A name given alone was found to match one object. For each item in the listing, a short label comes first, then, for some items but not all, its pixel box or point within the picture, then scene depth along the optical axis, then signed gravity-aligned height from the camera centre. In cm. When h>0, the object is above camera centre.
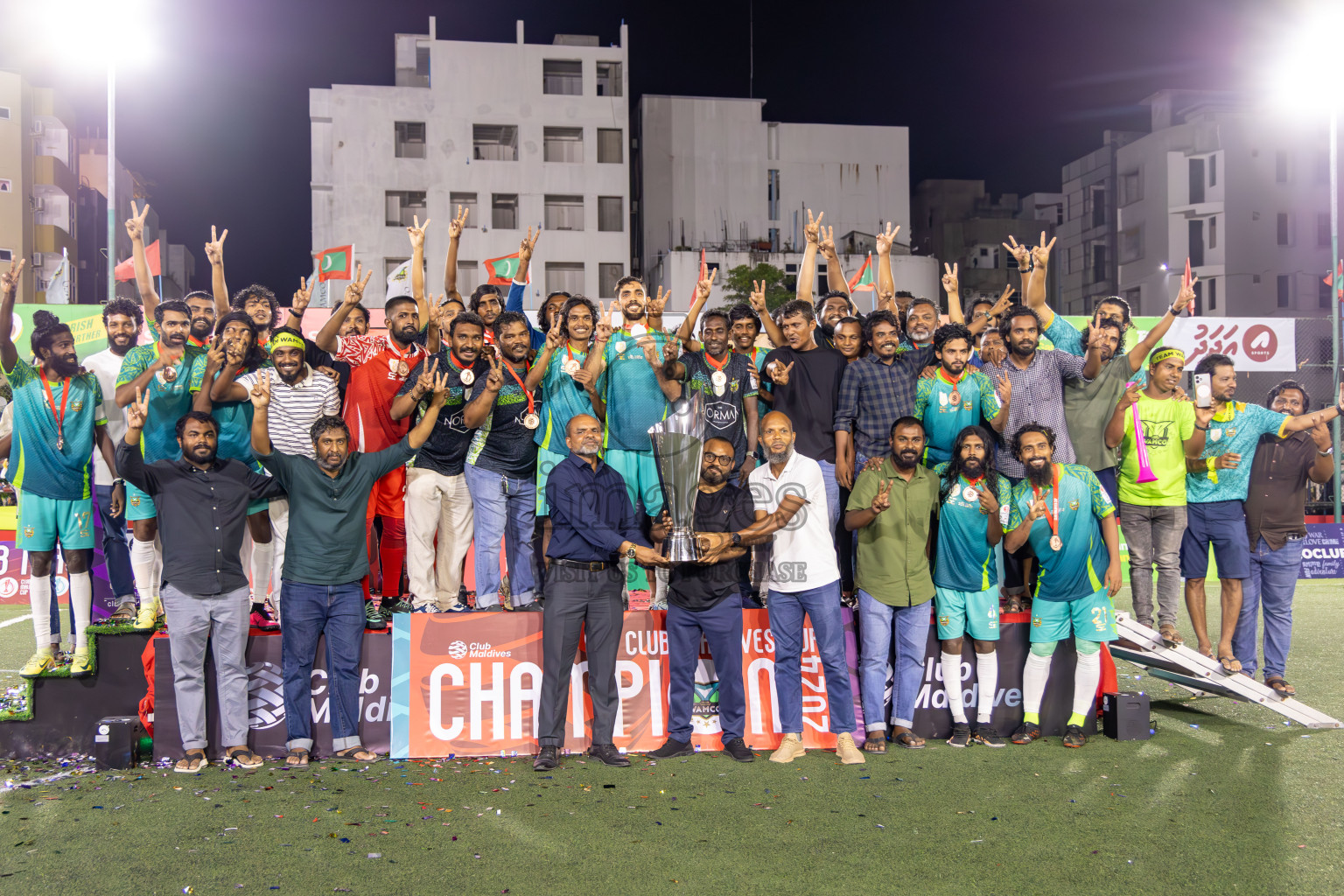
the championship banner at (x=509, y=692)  654 -162
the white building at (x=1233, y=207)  4191 +1031
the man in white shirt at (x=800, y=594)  635 -93
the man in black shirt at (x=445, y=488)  686 -24
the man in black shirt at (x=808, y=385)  719 +47
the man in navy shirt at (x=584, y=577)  623 -80
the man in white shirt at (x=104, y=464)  717 -4
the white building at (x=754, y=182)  4450 +1228
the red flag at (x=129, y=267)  1702 +344
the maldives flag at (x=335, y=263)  1758 +344
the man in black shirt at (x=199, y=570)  604 -70
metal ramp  703 -167
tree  3722 +641
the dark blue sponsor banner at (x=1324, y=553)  1600 -175
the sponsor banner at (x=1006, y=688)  694 -170
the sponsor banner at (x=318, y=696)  645 -159
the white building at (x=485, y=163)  3950 +1176
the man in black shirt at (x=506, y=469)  694 -11
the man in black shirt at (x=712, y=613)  633 -105
